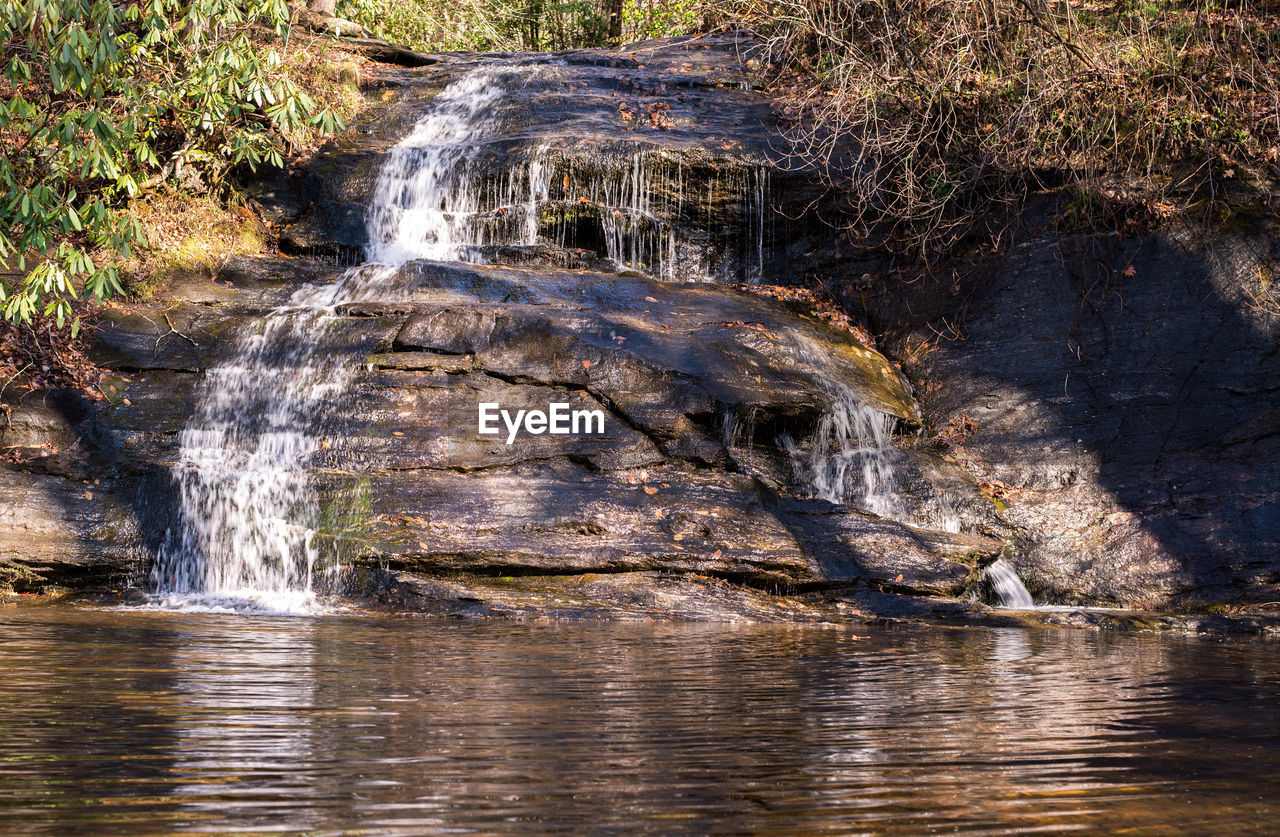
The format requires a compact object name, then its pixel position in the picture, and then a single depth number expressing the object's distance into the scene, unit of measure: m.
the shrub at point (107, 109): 8.34
